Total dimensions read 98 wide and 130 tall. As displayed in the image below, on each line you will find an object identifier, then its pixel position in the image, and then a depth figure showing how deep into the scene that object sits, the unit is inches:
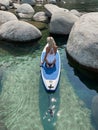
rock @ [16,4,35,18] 434.8
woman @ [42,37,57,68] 218.7
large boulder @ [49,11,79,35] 322.9
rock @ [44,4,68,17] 412.7
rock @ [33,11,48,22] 399.7
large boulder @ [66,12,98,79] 227.8
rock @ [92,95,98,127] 168.1
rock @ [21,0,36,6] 524.4
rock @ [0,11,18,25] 353.8
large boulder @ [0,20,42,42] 296.2
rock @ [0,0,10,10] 469.9
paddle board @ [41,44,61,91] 195.4
